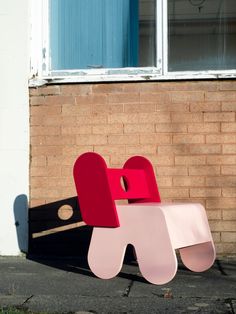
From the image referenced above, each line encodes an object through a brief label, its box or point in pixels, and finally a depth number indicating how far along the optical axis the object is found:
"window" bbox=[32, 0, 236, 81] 6.56
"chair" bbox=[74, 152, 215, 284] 4.87
